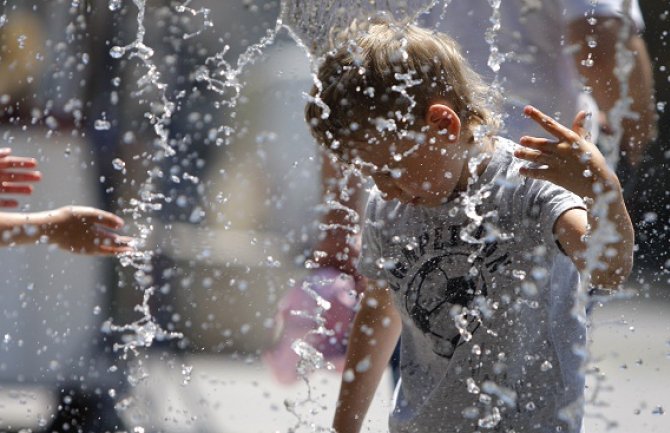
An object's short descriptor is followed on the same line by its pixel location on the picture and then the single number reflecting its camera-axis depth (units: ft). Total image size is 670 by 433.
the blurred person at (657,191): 23.01
